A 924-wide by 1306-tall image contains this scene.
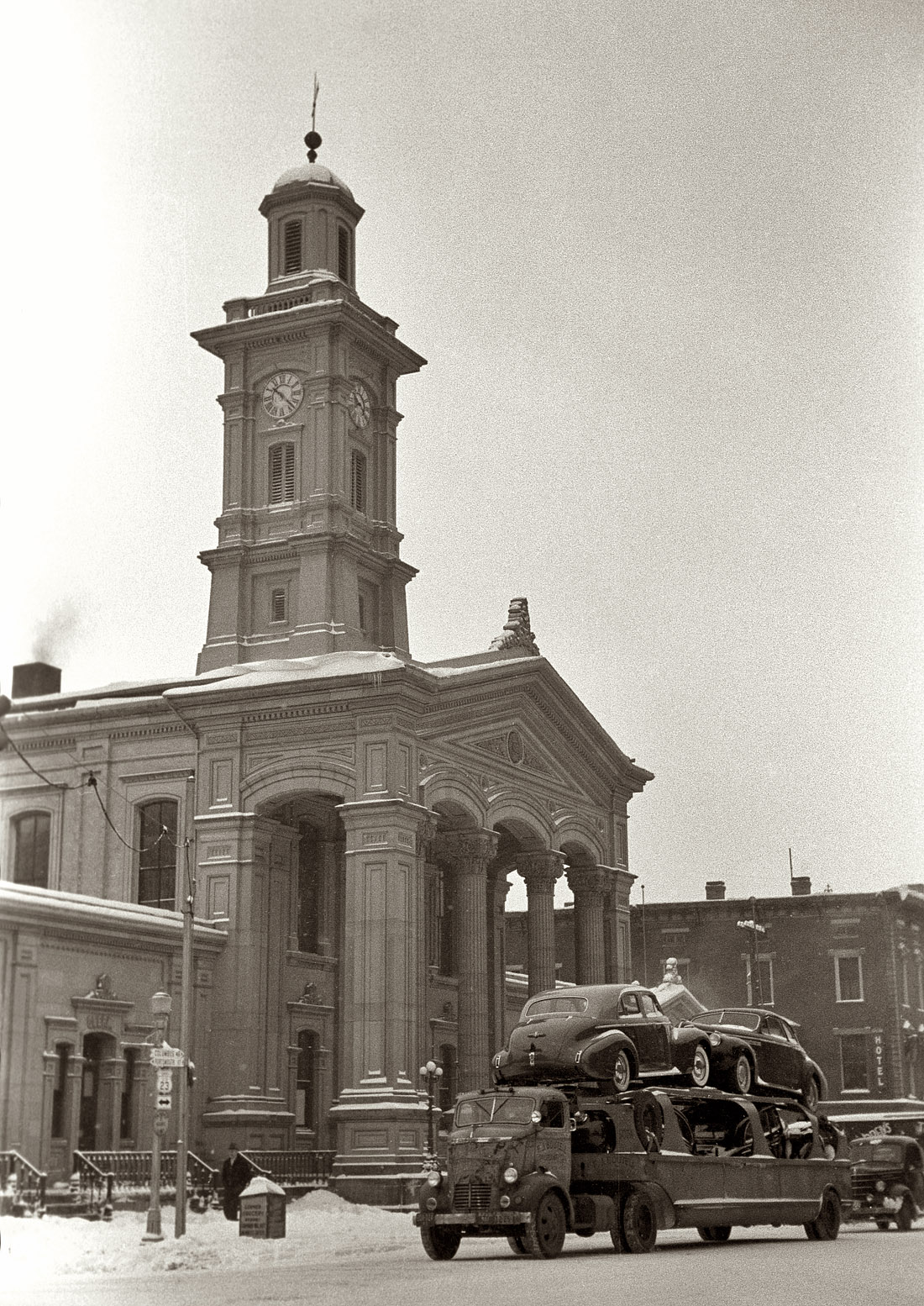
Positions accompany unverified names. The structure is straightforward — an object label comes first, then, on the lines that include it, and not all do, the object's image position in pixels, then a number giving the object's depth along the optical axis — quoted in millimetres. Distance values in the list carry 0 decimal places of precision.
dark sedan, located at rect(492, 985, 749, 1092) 27922
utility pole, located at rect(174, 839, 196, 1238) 26953
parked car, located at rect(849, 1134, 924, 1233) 33375
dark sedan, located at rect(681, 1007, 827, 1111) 29828
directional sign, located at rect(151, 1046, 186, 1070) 26719
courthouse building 35938
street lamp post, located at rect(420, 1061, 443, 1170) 38781
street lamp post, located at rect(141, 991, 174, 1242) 25594
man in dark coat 32781
